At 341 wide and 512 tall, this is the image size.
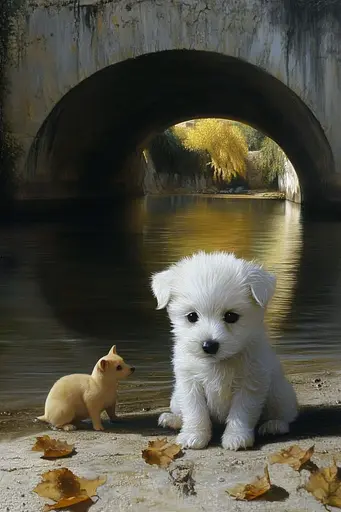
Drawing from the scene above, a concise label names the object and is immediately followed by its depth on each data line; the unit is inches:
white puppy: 109.6
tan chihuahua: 123.9
